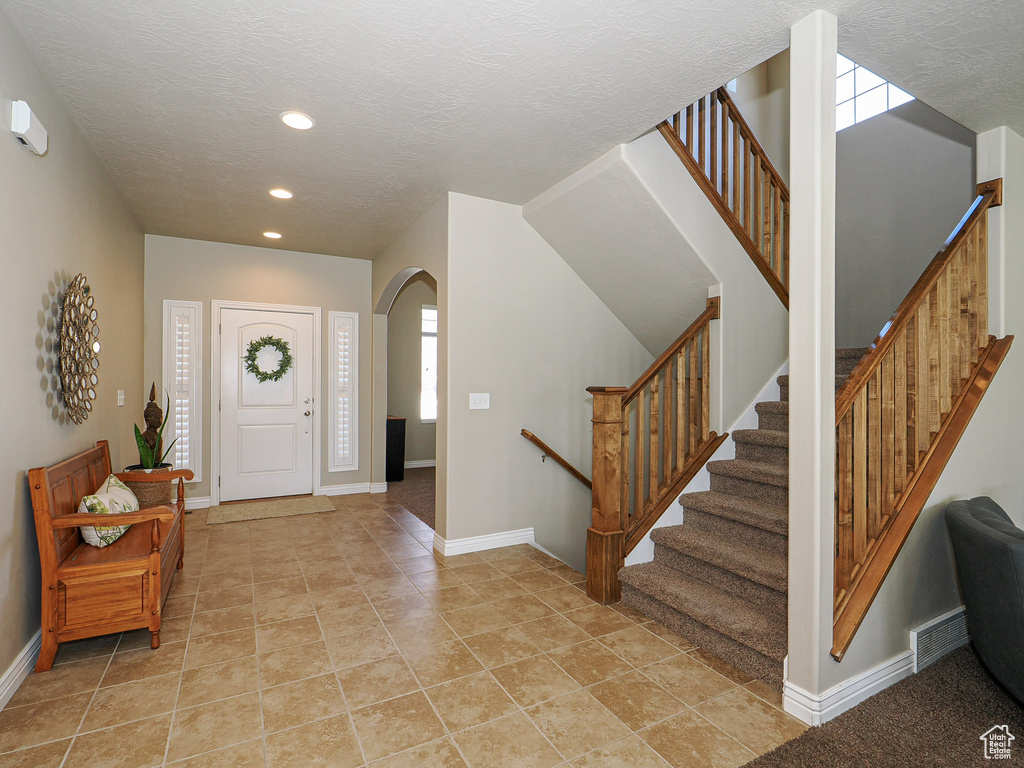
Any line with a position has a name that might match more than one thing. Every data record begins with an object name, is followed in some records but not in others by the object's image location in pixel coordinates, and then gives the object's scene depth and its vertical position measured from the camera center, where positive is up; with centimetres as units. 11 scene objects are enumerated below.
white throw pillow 265 -62
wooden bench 235 -84
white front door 542 -29
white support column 201 +16
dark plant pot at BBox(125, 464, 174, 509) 354 -71
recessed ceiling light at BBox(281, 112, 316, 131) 279 +137
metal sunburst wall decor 274 +19
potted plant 355 -57
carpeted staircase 244 -92
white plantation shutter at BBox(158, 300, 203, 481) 516 +5
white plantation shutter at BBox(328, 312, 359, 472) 585 -8
